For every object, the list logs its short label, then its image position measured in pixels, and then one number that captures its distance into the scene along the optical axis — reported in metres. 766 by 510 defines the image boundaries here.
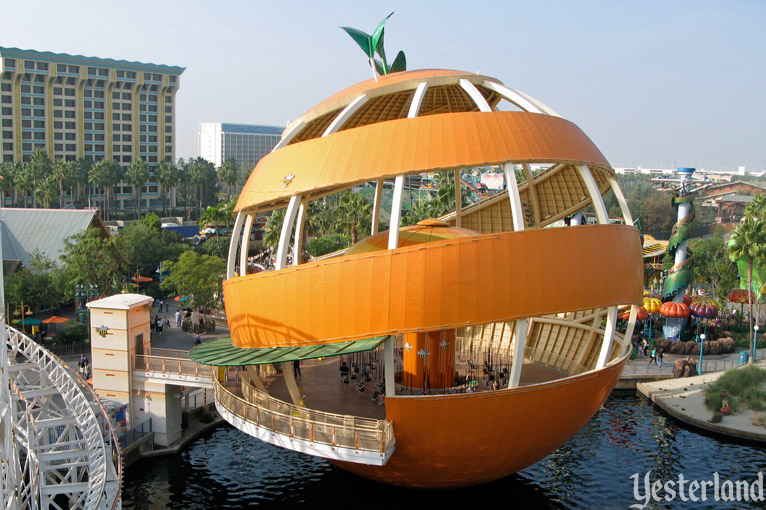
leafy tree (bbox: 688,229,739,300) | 58.62
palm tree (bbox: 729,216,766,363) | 45.81
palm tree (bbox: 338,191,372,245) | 57.78
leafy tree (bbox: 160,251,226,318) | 47.56
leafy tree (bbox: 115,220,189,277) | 57.75
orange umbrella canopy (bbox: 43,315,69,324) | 41.28
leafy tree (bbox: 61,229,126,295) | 46.22
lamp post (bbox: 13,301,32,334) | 43.27
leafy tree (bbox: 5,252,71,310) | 44.72
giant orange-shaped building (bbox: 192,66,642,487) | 20.11
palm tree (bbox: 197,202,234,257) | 73.19
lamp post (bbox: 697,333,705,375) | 40.34
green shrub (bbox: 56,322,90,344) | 40.97
